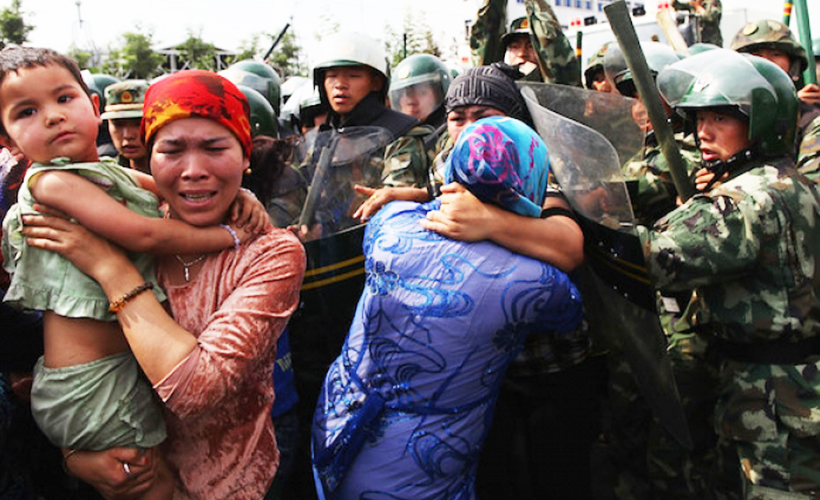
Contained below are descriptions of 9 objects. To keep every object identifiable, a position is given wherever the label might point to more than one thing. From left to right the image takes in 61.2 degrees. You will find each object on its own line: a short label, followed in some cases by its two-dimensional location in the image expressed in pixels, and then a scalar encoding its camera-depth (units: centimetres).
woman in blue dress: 199
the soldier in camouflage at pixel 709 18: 710
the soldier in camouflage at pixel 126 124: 390
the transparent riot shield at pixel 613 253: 234
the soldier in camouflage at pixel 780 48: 500
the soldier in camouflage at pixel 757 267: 256
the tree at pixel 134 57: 2914
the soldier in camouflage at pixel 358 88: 387
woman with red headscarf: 178
